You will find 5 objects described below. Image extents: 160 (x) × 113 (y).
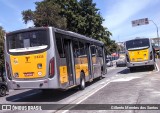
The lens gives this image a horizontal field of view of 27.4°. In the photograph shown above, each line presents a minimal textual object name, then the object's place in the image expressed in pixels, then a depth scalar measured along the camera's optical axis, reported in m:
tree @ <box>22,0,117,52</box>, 39.41
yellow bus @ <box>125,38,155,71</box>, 28.42
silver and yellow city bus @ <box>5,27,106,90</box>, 13.81
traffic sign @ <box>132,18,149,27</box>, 61.28
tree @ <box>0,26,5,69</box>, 34.37
